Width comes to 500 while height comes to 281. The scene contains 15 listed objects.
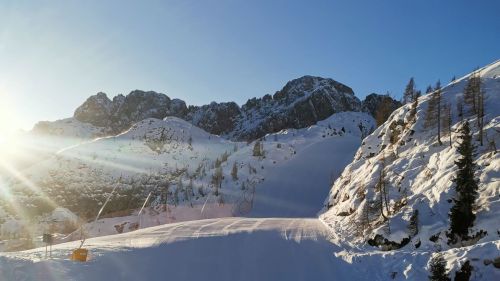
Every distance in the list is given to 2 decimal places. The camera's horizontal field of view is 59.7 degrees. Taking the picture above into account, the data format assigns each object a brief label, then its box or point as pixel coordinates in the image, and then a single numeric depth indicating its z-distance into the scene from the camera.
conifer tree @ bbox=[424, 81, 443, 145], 45.88
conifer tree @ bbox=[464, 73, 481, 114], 42.96
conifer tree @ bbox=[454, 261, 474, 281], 20.44
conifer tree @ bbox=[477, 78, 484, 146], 35.49
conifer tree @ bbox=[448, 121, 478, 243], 26.38
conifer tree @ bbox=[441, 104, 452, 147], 41.47
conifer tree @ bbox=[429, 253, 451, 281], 20.70
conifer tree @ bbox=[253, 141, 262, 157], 102.03
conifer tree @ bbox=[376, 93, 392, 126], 78.26
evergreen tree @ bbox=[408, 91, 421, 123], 50.09
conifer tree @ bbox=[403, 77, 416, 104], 77.88
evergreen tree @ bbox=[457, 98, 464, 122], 43.67
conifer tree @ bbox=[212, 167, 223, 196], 79.10
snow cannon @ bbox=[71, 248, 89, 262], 26.39
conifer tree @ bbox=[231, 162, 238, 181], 86.38
